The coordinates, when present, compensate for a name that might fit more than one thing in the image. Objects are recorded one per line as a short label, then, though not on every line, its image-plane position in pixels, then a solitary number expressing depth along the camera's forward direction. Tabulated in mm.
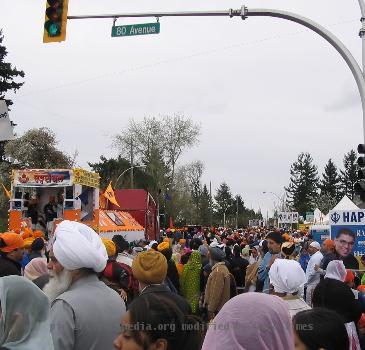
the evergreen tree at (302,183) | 124900
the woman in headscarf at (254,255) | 15177
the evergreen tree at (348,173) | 118562
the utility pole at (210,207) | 94194
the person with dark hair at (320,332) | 3045
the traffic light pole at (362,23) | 11152
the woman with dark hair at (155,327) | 2549
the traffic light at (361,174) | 10953
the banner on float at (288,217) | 41719
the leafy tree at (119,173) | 71300
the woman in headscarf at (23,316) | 2662
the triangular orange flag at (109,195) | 30255
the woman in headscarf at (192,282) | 9875
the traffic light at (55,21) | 10219
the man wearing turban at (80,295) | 3262
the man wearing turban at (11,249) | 7031
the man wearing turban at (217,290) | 8117
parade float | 20156
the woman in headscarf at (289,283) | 5211
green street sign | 10688
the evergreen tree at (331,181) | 119688
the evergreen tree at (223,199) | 145250
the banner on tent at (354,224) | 12508
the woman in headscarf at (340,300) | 4441
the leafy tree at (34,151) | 42406
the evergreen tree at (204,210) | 92250
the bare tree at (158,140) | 65625
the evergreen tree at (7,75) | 43219
